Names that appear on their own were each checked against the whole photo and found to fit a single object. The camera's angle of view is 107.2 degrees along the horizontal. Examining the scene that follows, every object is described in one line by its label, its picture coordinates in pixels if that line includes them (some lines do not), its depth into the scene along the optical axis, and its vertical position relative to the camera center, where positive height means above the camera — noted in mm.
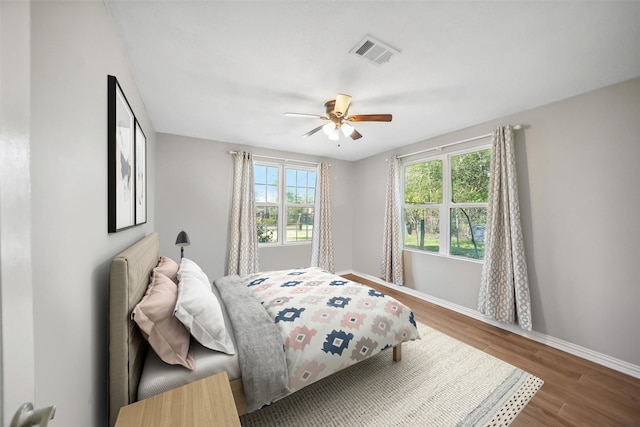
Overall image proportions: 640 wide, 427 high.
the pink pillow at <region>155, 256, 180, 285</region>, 1875 -446
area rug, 1545 -1315
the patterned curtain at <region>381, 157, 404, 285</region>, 3863 -251
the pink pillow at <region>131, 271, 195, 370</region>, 1204 -606
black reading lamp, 2773 -291
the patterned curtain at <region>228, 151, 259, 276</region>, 3617 -101
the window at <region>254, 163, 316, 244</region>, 4055 +241
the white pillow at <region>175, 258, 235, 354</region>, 1329 -601
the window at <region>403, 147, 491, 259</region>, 3004 +187
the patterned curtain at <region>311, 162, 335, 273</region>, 4363 -212
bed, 1110 -786
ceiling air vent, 1537 +1131
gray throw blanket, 1307 -832
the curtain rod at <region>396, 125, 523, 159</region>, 2556 +969
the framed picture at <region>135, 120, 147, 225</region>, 1894 +334
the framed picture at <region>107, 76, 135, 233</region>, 1255 +340
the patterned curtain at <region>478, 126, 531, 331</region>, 2467 -366
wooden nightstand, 916 -798
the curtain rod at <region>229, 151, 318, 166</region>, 3888 +985
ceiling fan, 2094 +934
